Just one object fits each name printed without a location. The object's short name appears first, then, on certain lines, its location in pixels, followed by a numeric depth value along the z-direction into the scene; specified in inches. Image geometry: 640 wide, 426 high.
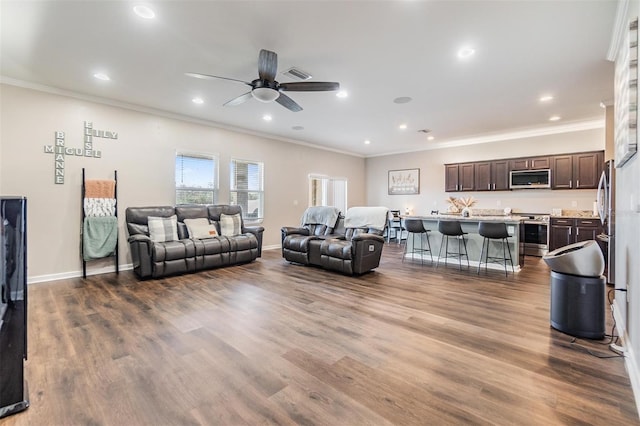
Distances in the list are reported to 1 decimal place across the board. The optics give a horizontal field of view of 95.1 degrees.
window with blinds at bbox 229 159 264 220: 265.7
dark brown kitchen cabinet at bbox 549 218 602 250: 220.1
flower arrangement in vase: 241.3
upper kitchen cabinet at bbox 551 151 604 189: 238.2
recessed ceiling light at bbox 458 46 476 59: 128.8
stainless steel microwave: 261.1
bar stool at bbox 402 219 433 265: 216.1
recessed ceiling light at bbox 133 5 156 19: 102.7
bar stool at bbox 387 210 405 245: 331.4
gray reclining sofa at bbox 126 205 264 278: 173.9
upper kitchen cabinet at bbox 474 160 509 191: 283.5
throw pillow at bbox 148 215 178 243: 189.5
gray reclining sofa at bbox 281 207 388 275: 181.5
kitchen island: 197.2
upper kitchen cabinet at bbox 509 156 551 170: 261.4
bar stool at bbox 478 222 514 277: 182.5
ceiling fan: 123.0
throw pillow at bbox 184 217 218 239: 205.9
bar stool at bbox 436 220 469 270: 202.1
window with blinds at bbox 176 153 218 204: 231.1
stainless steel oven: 243.8
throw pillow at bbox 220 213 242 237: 223.5
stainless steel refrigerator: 145.3
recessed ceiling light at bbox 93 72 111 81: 155.5
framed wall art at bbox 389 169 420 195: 356.2
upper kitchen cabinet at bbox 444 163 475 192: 305.7
